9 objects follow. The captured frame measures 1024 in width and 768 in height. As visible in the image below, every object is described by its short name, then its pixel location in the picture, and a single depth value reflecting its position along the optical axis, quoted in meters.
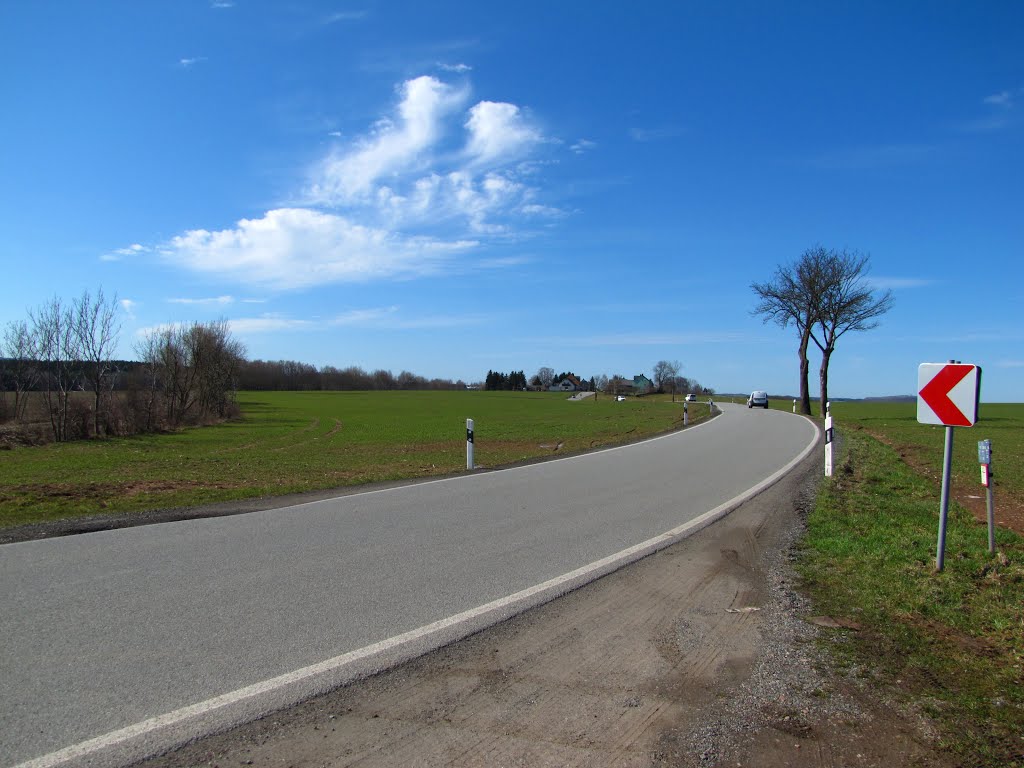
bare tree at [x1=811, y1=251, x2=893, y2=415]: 45.28
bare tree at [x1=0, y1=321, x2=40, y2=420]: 34.34
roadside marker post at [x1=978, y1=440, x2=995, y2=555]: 7.80
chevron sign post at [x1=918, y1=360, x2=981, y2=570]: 6.51
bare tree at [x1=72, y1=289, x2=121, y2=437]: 35.00
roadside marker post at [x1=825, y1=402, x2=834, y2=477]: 14.23
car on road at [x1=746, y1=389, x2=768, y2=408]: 62.22
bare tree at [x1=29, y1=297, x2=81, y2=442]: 32.72
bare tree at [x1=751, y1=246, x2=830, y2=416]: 46.44
